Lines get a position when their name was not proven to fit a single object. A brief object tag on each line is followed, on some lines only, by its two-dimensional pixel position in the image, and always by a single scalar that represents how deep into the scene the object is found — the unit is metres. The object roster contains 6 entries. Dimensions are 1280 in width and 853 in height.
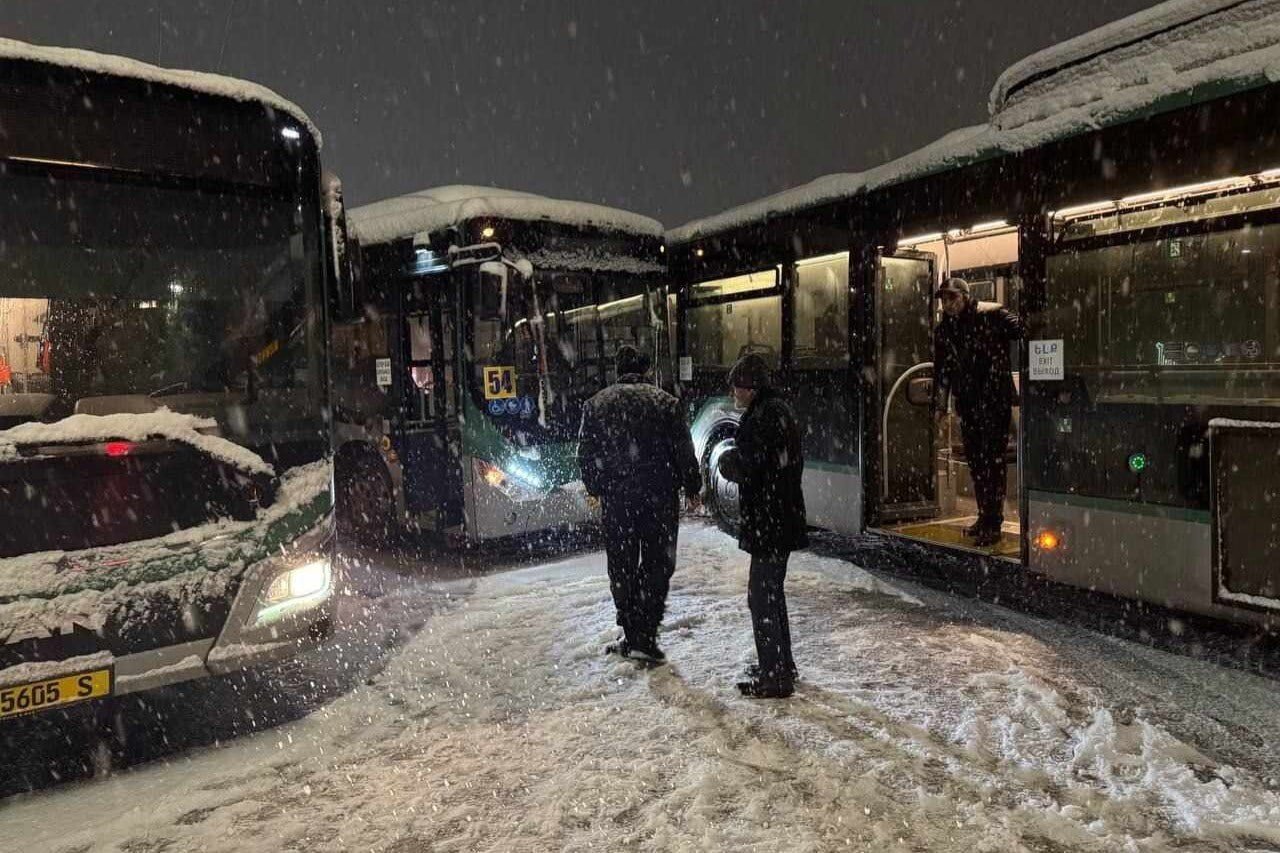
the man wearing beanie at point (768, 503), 4.38
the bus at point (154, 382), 3.67
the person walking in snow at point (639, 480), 4.95
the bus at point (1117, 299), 4.76
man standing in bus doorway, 7.05
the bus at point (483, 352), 7.39
